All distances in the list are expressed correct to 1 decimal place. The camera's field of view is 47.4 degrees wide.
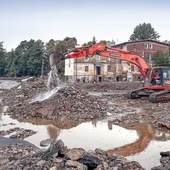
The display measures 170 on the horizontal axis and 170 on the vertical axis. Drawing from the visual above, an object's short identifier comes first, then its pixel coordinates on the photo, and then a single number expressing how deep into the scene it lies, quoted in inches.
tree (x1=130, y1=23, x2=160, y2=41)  2613.3
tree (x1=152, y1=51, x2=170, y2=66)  1189.8
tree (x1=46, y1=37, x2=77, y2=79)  1387.0
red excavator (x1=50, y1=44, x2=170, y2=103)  497.1
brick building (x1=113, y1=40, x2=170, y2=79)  1231.5
